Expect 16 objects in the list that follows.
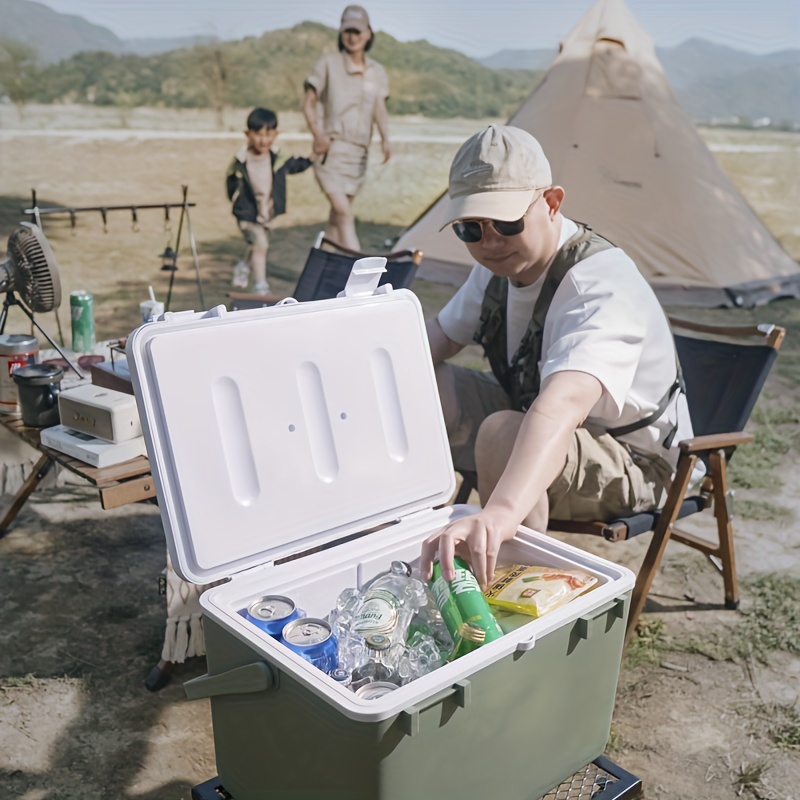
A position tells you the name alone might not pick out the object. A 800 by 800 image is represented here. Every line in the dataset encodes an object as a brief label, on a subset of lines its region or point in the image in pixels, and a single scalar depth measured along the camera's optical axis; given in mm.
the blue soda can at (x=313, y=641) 1313
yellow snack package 1431
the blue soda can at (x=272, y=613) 1362
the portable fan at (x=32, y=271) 2619
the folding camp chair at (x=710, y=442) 2299
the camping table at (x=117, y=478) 2203
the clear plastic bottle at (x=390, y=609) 1371
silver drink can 1267
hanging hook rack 3064
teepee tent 6676
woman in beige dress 7301
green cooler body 1207
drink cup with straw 2836
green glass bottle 1364
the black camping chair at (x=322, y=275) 3807
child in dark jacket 6930
